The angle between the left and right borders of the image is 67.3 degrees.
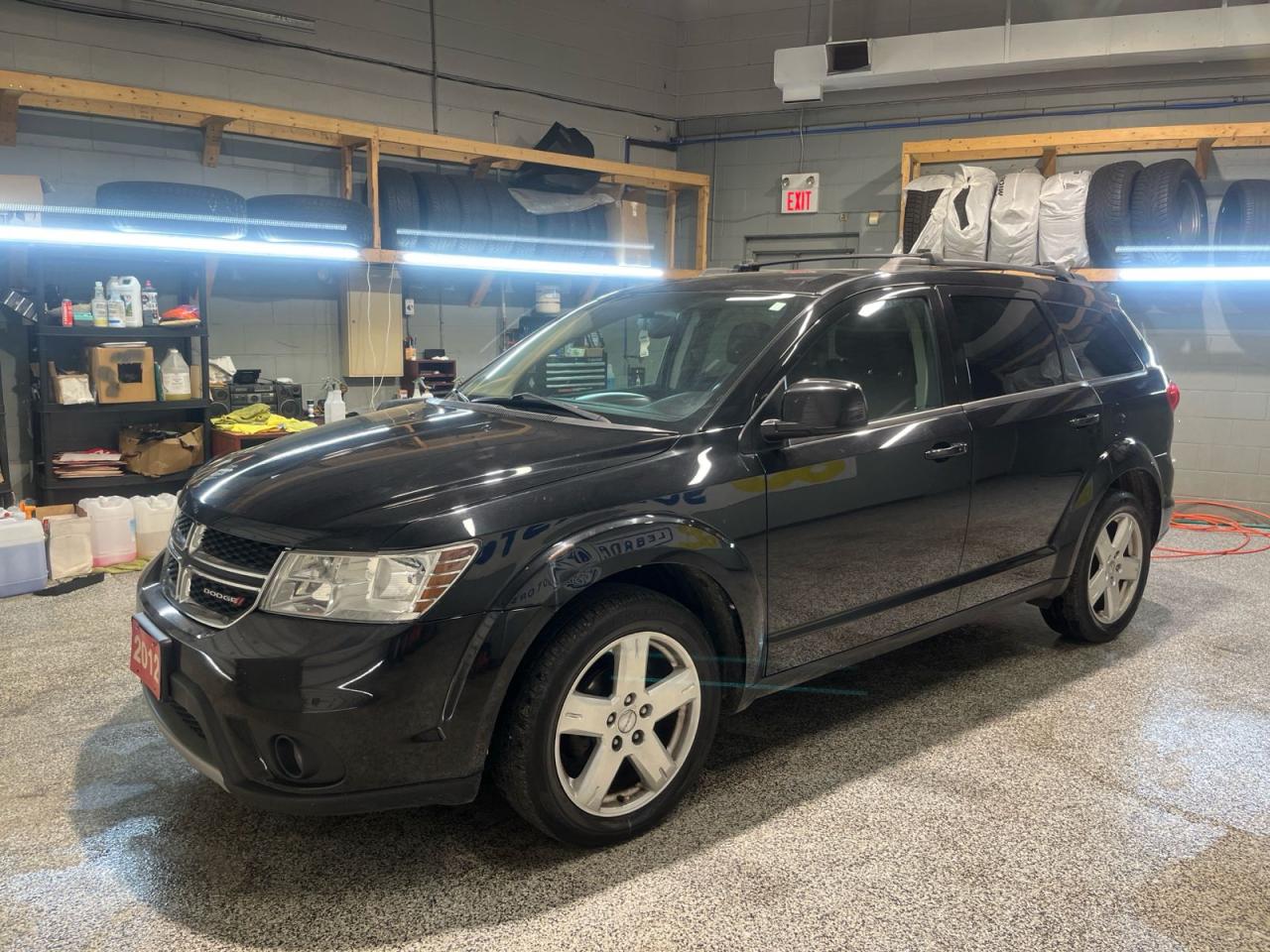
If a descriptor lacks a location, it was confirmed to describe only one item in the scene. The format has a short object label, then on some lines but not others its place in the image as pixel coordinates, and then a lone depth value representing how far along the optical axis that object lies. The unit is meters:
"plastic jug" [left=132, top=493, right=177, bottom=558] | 4.99
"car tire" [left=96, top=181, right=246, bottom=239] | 5.08
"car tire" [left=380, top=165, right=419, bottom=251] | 6.12
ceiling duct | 6.12
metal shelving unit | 5.18
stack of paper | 5.26
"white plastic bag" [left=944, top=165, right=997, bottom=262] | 6.36
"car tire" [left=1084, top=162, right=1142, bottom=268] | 6.00
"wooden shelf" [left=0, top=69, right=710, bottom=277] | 5.06
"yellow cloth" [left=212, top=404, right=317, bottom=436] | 5.68
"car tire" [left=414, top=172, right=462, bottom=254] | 6.23
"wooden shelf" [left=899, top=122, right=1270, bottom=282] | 6.11
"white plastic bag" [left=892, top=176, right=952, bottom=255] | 6.53
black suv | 1.95
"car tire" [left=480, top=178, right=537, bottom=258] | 6.48
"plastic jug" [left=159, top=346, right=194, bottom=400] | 5.47
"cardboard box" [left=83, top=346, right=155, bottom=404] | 5.21
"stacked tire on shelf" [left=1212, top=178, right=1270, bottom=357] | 5.81
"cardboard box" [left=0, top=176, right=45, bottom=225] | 4.82
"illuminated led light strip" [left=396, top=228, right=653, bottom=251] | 6.20
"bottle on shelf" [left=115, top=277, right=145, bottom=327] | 5.38
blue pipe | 6.55
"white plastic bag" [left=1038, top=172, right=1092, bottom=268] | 6.13
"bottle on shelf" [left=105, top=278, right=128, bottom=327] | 5.28
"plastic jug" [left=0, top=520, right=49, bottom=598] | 4.32
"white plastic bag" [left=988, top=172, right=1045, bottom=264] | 6.25
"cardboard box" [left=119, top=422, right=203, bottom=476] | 5.47
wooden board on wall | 6.44
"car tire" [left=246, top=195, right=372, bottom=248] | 5.53
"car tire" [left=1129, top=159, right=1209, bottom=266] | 5.87
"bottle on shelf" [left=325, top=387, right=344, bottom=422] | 6.19
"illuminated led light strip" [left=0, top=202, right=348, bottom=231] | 4.86
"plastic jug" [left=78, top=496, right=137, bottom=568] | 4.83
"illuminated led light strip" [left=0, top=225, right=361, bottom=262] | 4.87
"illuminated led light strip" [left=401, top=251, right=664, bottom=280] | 6.25
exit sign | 7.89
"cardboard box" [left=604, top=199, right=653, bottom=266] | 7.40
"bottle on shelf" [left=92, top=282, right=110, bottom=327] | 5.24
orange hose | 5.52
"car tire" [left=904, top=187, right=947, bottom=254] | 6.74
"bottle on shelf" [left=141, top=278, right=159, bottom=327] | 5.47
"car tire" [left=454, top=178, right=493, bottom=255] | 6.33
